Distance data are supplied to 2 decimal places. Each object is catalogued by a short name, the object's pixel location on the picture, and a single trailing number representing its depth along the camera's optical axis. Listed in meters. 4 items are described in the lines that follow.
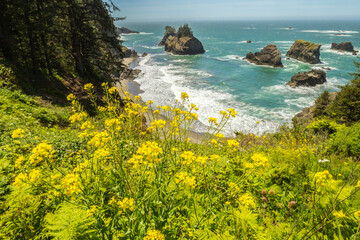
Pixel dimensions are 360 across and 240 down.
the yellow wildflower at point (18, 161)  2.30
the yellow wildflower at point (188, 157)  2.24
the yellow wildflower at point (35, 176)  2.13
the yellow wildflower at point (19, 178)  2.08
